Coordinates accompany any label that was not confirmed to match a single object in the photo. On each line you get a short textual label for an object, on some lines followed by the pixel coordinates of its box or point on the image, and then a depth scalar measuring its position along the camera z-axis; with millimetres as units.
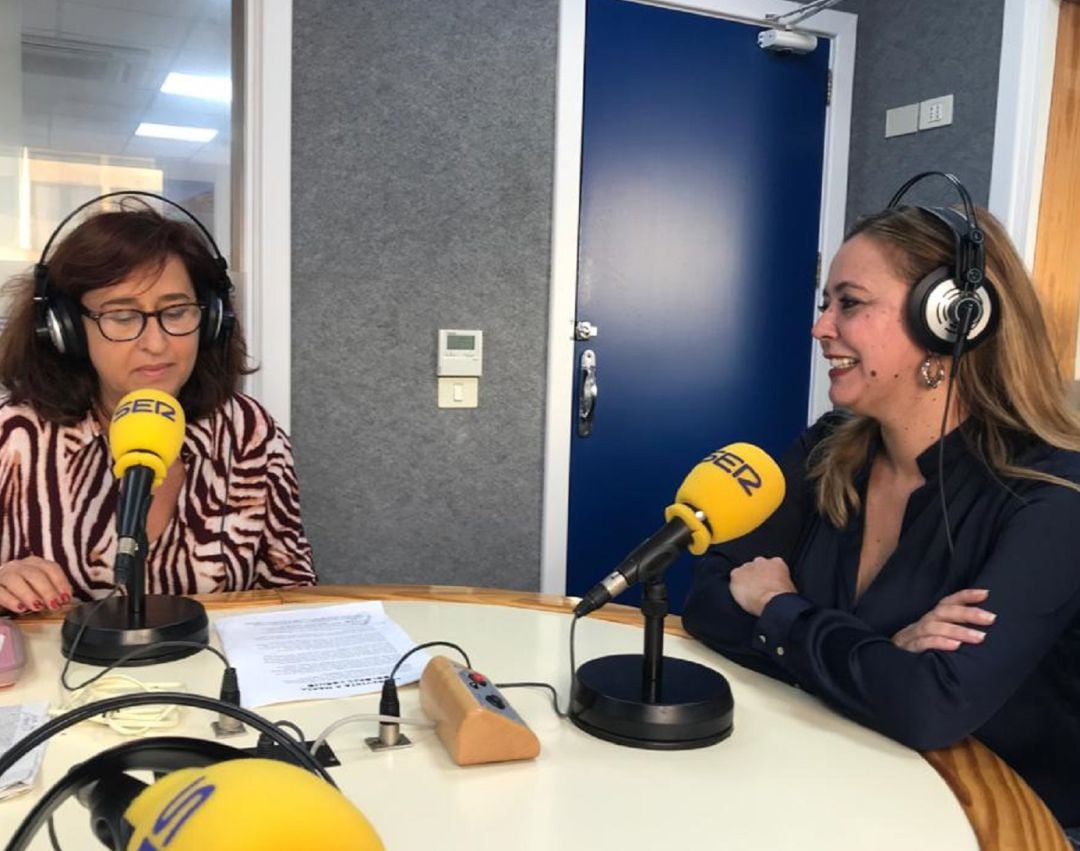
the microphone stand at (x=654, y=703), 915
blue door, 2783
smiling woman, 990
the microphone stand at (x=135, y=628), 1068
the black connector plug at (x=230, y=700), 891
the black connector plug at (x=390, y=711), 891
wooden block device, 849
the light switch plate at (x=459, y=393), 2631
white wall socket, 2736
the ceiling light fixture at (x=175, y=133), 2289
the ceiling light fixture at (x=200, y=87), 2316
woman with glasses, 1489
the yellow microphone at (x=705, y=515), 903
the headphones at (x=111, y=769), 372
